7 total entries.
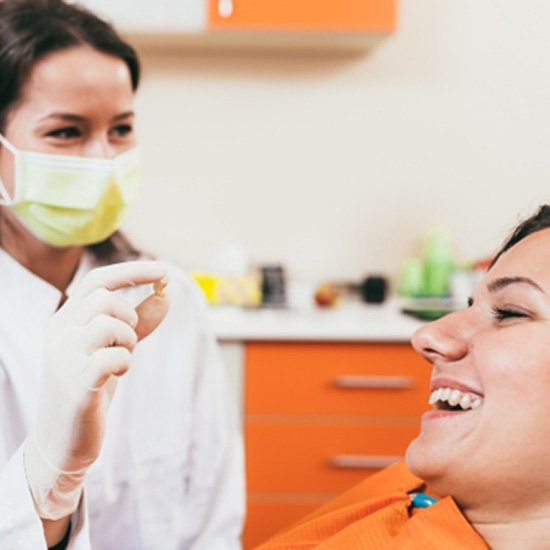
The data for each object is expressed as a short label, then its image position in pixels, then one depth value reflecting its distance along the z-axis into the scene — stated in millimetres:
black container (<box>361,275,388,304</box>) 2736
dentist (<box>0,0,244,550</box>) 1355
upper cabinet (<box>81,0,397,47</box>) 2486
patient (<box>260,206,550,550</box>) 974
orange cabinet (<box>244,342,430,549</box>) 2285
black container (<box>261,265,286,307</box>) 2641
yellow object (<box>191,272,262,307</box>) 2602
